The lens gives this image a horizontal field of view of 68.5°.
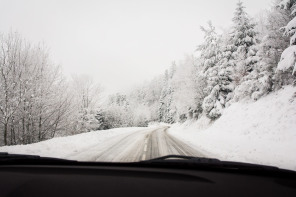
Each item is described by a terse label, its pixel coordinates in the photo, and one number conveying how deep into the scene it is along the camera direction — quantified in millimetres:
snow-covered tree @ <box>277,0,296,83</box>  11688
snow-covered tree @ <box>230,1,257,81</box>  22094
